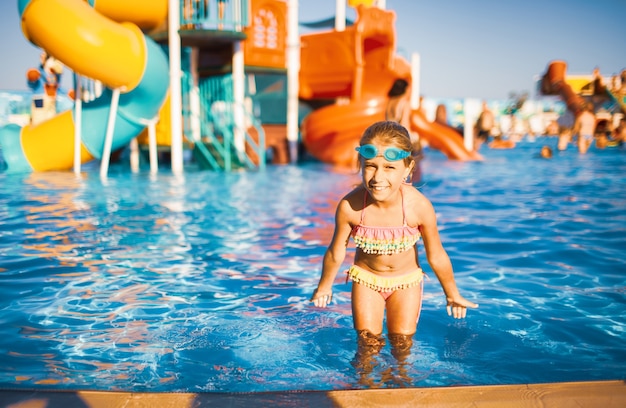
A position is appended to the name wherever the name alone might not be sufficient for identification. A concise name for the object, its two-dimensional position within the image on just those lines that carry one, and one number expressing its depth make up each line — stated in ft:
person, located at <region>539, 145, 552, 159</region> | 53.11
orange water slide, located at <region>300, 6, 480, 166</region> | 46.37
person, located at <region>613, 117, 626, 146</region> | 64.08
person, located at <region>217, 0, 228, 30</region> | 41.44
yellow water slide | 31.01
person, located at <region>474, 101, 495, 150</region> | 59.36
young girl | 7.97
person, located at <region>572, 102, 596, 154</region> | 57.31
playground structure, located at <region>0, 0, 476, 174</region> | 32.50
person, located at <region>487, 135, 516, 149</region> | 74.84
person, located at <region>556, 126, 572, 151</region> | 62.85
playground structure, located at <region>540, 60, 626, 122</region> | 65.92
